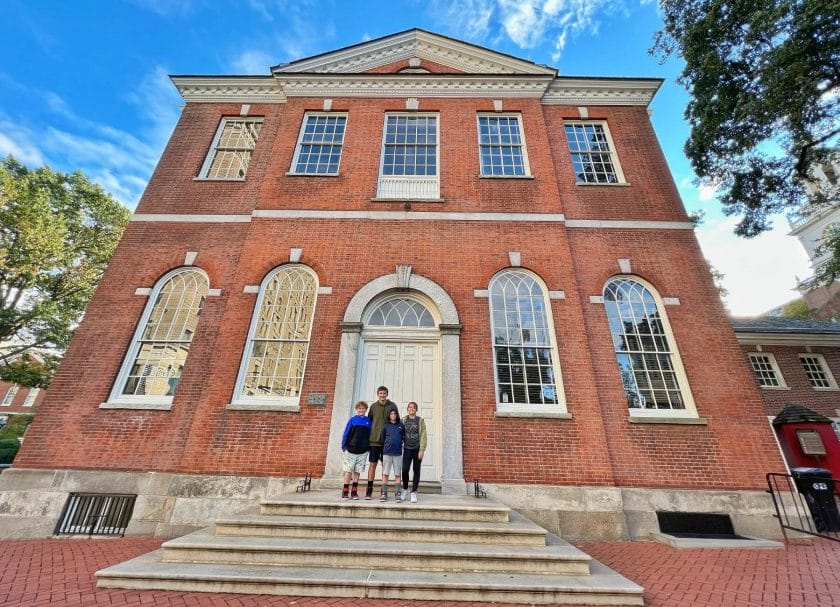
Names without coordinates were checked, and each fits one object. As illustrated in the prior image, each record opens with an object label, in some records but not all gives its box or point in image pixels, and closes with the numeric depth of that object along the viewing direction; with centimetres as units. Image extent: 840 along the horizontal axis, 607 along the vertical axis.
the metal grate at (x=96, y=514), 639
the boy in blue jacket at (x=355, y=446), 558
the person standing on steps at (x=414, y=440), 560
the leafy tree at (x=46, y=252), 1628
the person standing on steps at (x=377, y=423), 567
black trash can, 625
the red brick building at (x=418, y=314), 659
